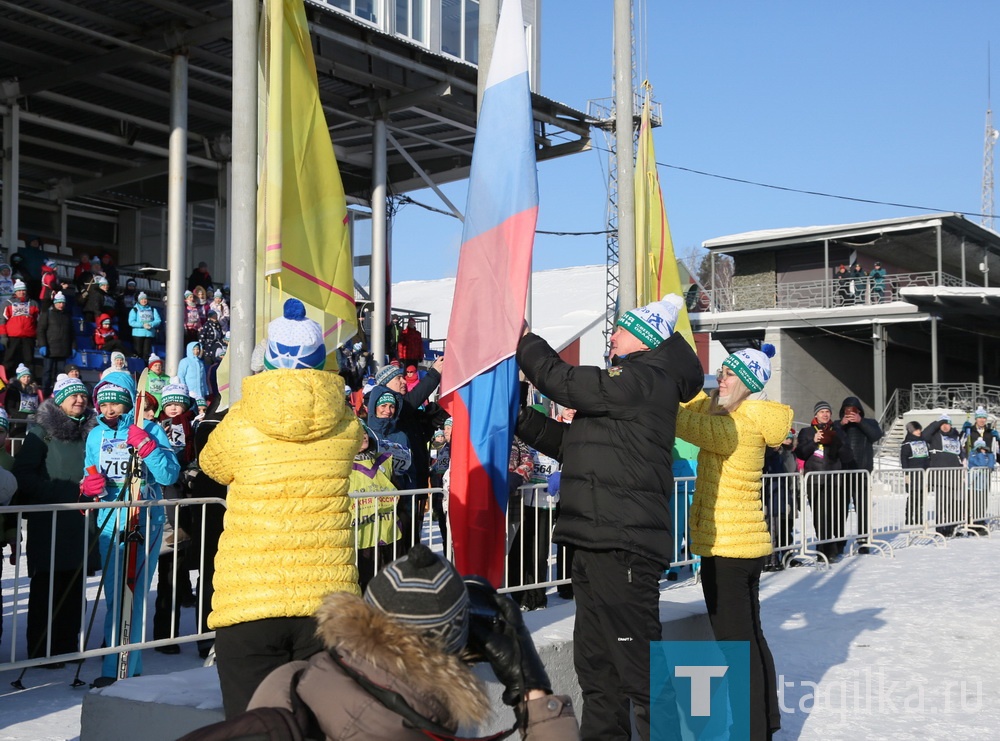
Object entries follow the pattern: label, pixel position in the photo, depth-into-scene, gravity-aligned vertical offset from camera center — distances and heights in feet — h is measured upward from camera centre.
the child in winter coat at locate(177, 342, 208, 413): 49.73 +1.08
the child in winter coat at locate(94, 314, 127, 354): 58.39 +3.26
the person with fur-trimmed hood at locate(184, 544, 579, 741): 6.84 -1.71
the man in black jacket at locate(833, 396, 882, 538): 43.09 -1.60
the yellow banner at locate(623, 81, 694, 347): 34.76 +5.49
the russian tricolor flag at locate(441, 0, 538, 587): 16.69 +0.79
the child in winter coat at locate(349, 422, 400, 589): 22.11 -2.32
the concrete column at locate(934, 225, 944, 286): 109.52 +15.72
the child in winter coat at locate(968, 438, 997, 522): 53.21 -4.36
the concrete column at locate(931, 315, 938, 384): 107.04 +5.08
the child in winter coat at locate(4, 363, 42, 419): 44.65 +0.04
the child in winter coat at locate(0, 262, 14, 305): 53.42 +5.53
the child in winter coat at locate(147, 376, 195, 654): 22.06 -2.71
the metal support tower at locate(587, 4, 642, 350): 78.30 +12.19
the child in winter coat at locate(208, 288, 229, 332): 62.88 +5.14
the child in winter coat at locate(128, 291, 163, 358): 60.13 +4.08
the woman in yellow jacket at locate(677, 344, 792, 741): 16.63 -1.64
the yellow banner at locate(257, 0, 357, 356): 21.39 +4.07
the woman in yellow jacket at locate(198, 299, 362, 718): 11.45 -1.27
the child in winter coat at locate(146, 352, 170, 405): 37.60 +0.54
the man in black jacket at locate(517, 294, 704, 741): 14.01 -1.50
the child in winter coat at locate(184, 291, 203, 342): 61.36 +4.41
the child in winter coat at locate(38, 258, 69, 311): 54.13 +5.55
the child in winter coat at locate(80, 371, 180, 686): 19.69 -1.40
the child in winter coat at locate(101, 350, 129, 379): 46.24 +1.56
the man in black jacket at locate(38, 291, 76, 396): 52.95 +2.94
